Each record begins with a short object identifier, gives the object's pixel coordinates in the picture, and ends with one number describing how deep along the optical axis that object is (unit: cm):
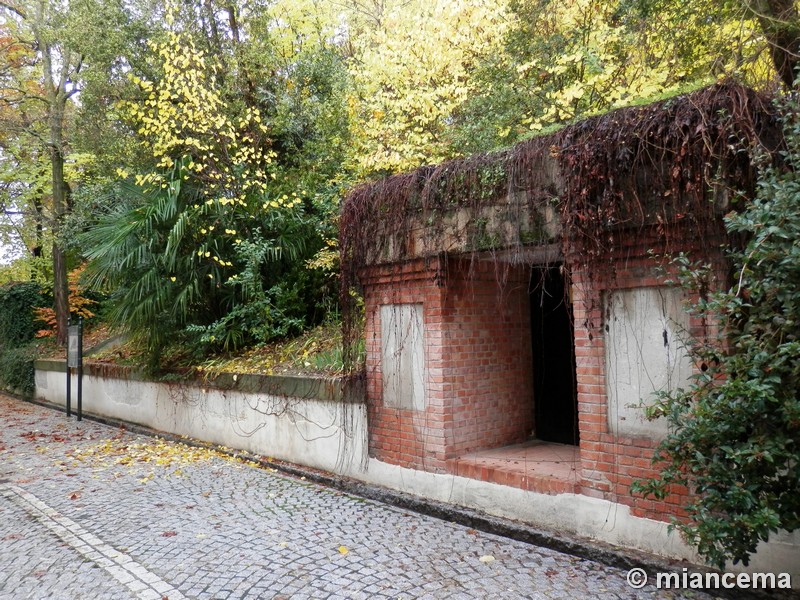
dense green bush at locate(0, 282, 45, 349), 2047
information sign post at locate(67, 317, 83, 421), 1345
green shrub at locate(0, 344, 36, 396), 1867
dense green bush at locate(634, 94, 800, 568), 329
